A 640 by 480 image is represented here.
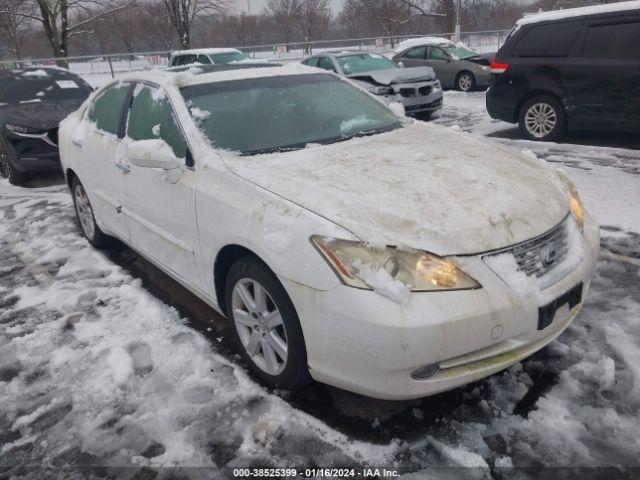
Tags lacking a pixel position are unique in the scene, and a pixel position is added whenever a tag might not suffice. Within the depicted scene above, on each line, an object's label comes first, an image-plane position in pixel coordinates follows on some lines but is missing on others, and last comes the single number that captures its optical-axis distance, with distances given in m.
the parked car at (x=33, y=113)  7.06
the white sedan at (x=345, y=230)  2.11
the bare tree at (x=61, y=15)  27.12
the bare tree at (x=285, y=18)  52.31
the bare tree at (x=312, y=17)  51.38
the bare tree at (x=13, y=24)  25.55
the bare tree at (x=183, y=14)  32.88
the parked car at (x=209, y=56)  13.87
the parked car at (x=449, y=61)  14.13
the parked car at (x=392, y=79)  9.98
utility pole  27.17
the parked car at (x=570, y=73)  6.74
